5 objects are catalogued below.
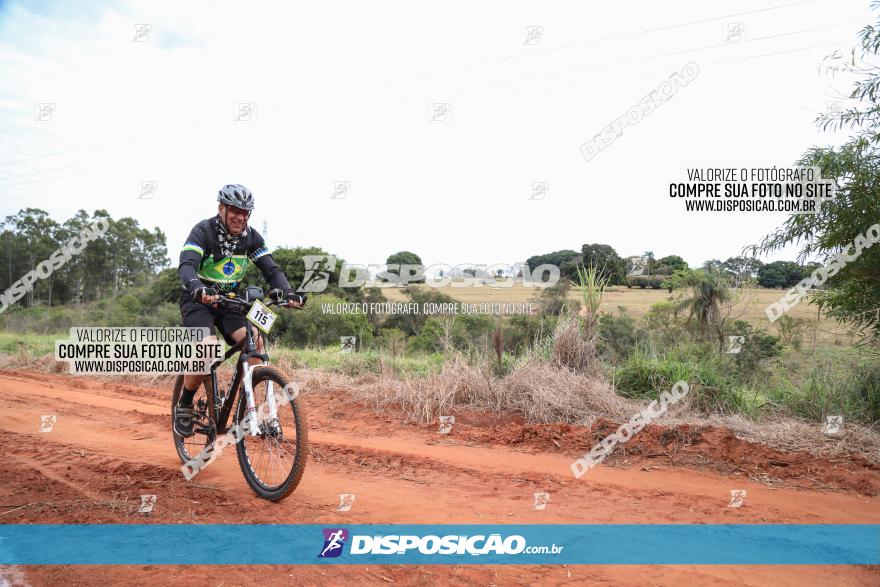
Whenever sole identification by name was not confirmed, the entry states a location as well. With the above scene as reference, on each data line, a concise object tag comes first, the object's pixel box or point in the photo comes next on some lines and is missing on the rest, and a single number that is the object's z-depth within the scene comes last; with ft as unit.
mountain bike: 14.21
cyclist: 15.75
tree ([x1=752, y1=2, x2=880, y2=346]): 21.66
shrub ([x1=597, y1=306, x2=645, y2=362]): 35.91
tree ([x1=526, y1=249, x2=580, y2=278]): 71.61
